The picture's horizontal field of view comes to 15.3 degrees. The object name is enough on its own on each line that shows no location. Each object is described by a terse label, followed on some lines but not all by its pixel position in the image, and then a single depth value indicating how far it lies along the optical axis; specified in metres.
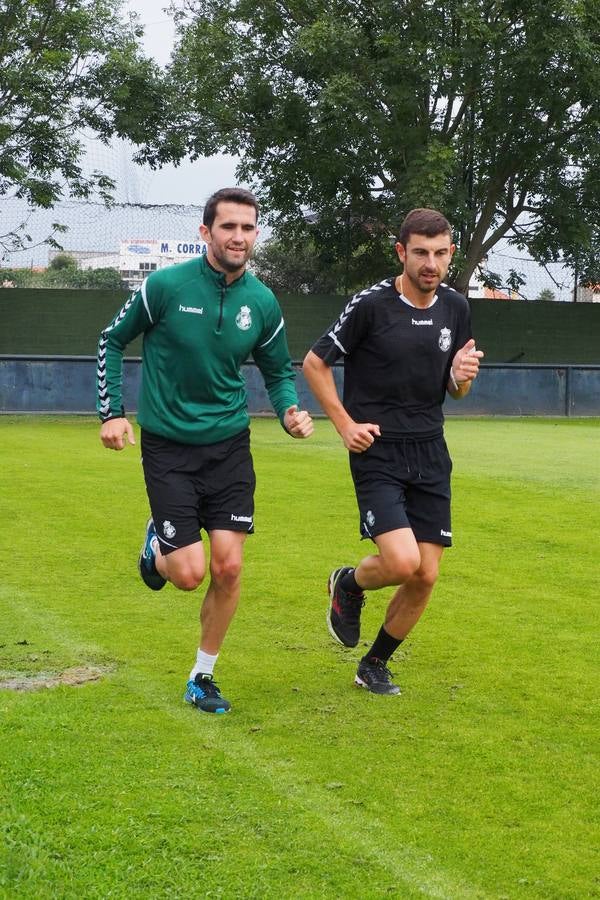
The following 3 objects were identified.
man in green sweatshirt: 9.71
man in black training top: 10.08
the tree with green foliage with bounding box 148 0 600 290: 47.15
